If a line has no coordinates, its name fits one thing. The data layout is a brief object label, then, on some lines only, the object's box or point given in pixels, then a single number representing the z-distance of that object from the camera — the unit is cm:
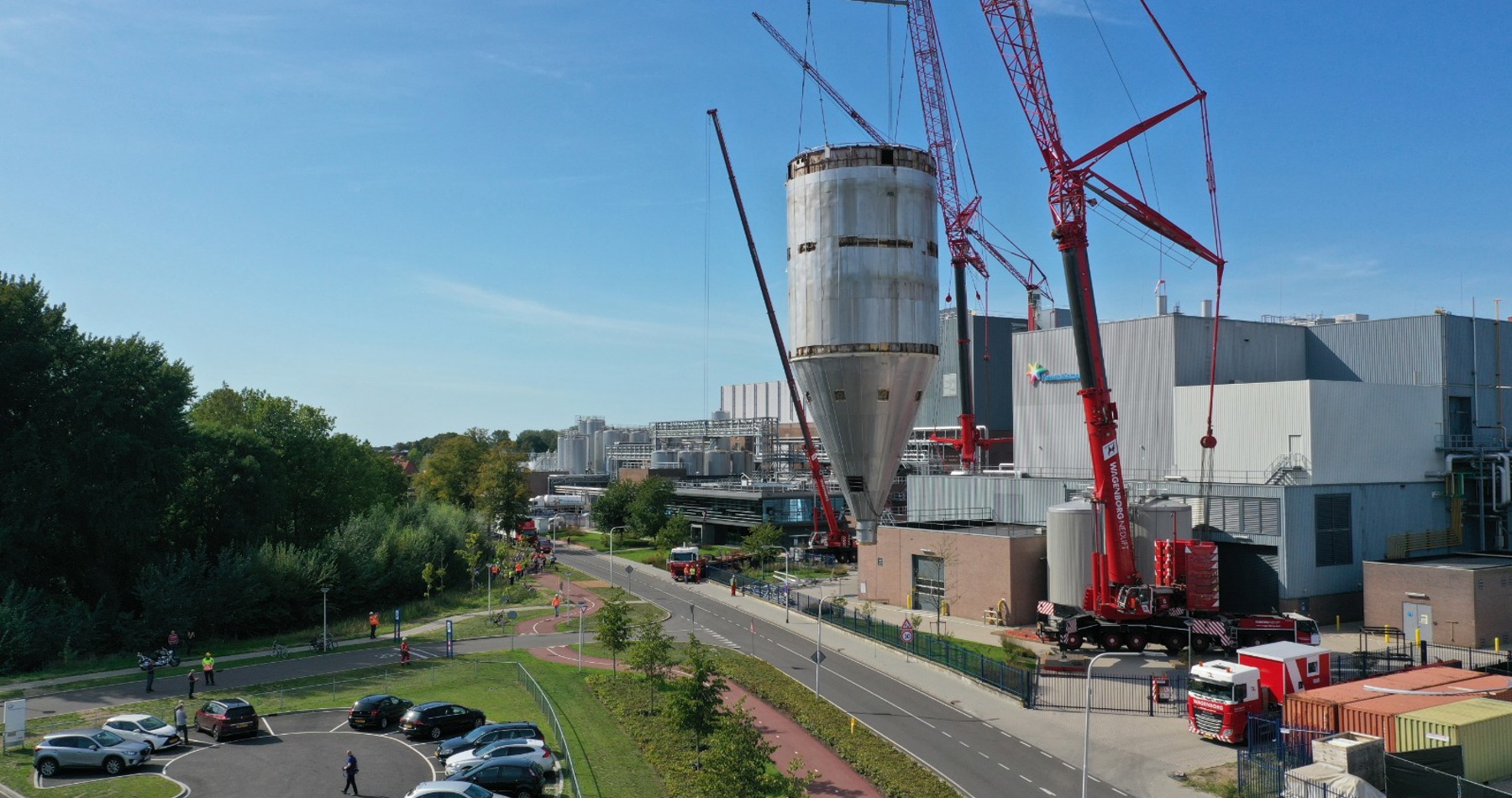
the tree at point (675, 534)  8700
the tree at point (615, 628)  4312
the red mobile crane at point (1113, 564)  4516
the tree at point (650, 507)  9781
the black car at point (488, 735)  3078
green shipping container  2770
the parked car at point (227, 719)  3406
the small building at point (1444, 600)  4794
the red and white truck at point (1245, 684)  3359
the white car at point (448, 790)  2506
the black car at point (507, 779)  2736
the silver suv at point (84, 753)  3047
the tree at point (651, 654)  3847
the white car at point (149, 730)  3284
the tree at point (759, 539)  8094
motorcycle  4812
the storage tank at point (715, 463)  12988
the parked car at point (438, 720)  3416
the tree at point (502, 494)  10162
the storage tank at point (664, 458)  12938
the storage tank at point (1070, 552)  5206
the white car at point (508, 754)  2897
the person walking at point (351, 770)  2769
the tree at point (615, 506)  10543
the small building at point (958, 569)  5669
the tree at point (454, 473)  11025
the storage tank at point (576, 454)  18925
